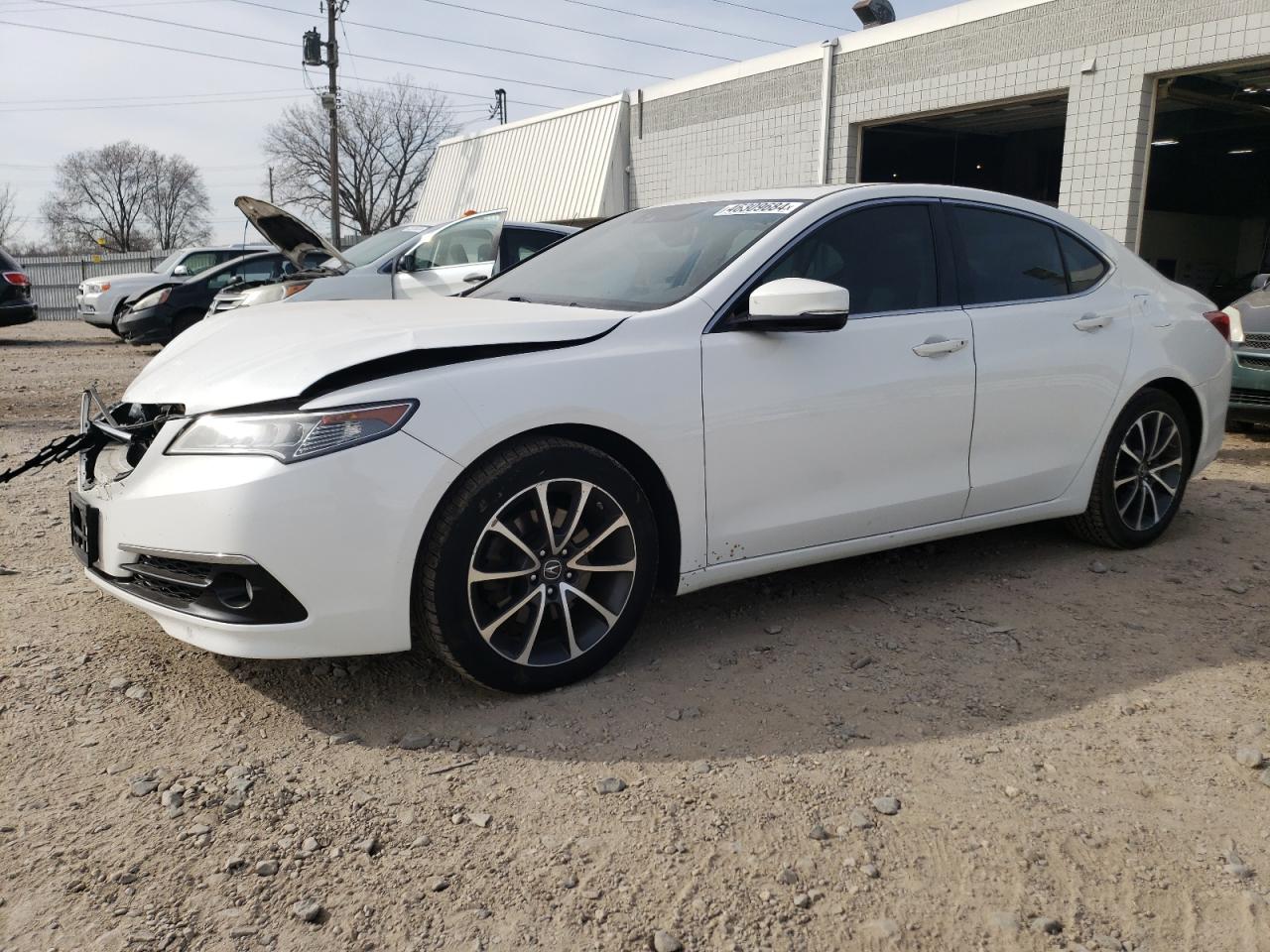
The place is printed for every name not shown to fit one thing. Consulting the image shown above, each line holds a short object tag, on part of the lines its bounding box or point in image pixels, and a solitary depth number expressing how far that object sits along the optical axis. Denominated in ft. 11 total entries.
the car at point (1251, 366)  23.38
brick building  37.35
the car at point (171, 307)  45.42
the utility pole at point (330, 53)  99.71
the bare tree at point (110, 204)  225.15
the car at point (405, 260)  25.75
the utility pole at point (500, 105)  183.73
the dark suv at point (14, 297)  47.03
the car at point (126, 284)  53.57
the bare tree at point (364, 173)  182.29
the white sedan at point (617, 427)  9.02
